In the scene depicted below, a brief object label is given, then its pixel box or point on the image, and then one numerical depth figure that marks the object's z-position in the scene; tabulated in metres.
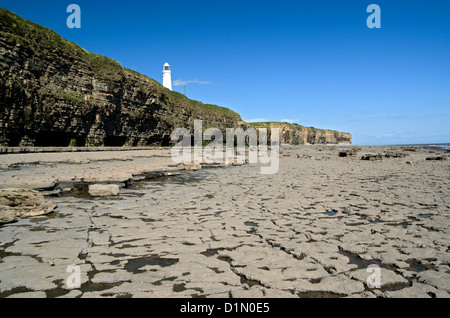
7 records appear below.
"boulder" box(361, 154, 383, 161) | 19.27
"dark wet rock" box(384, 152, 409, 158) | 21.87
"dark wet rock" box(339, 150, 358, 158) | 24.40
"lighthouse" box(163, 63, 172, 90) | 75.94
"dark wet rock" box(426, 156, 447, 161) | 18.27
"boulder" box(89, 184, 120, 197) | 6.13
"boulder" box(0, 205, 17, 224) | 4.00
